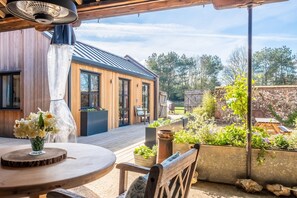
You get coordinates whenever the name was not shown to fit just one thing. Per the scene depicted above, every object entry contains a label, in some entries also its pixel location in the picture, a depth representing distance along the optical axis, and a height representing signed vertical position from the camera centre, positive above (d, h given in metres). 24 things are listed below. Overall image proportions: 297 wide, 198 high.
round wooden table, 1.31 -0.51
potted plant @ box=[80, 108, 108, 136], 6.96 -0.76
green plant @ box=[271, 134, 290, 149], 3.15 -0.62
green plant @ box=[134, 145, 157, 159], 3.84 -0.96
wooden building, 6.66 +0.60
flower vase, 1.83 -0.39
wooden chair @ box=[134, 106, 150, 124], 10.22 -0.65
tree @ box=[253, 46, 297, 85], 17.81 +2.68
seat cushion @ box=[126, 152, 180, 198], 1.23 -0.51
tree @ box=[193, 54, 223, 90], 21.12 +2.62
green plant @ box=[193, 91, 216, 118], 10.14 -0.31
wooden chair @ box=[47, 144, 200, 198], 0.96 -0.41
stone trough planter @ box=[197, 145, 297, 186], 3.01 -0.96
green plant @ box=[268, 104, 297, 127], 8.12 -0.82
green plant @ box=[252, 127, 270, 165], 3.11 -0.64
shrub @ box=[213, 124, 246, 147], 3.34 -0.59
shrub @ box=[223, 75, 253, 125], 3.47 +0.02
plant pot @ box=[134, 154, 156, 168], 3.81 -1.08
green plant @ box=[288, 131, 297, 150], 3.10 -0.60
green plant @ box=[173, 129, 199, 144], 3.57 -0.65
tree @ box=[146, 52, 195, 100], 22.77 +2.87
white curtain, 4.86 +0.29
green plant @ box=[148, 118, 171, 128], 5.60 -0.67
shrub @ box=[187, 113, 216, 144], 3.52 -0.51
